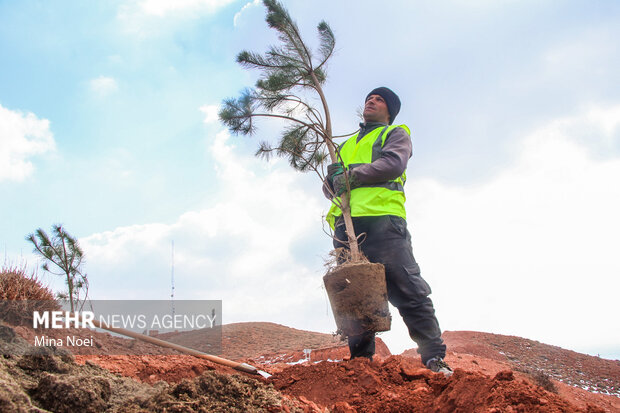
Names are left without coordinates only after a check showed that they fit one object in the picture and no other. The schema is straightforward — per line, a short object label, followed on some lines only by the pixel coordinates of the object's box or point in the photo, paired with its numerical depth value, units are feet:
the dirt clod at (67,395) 6.97
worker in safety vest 11.59
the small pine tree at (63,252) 18.39
